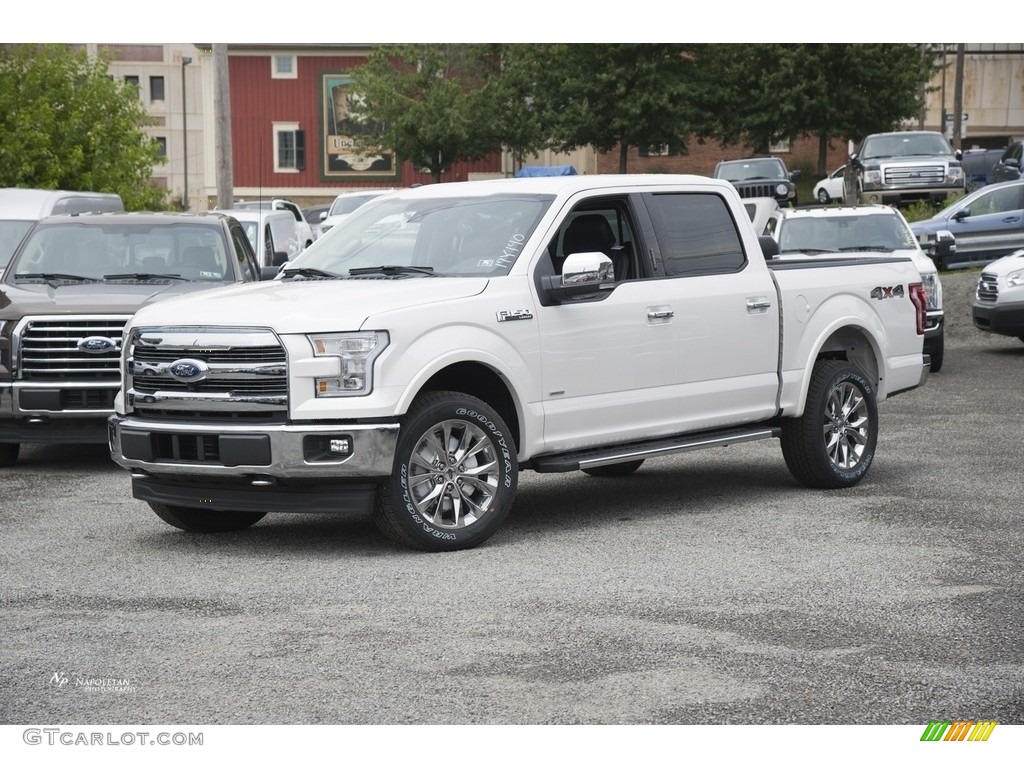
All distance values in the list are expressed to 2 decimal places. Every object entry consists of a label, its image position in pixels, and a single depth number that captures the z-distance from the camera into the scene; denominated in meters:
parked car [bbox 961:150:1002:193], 50.19
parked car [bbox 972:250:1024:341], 20.50
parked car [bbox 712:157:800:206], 37.91
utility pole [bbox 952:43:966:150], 49.50
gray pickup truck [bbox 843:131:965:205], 34.28
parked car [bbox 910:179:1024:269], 26.84
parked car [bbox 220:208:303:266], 21.72
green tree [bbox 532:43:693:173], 47.33
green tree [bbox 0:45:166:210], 29.91
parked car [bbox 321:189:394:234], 32.97
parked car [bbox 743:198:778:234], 31.73
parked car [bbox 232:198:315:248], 27.83
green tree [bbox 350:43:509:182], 53.88
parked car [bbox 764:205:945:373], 18.11
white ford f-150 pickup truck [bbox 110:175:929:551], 8.26
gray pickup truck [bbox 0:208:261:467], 11.73
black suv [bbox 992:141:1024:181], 37.75
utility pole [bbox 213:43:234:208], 26.86
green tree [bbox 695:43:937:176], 48.22
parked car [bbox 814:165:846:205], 42.41
